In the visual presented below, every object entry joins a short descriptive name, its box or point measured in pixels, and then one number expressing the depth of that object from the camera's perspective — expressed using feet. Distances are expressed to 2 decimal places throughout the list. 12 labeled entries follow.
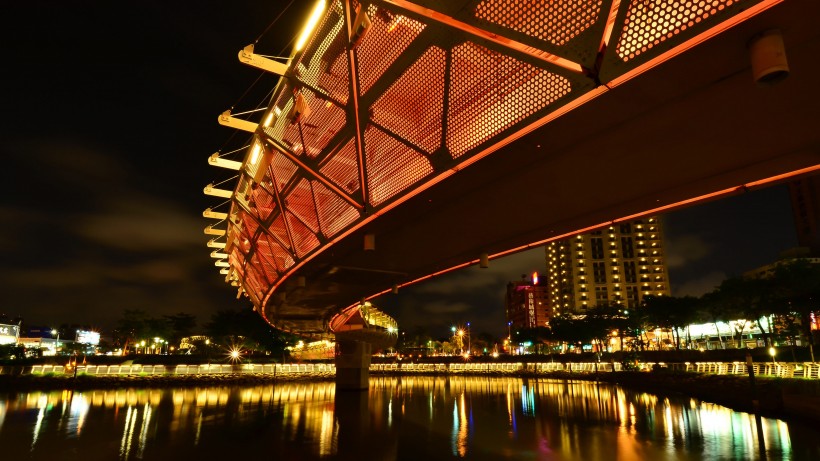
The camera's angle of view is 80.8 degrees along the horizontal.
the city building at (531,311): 618.52
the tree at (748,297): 151.53
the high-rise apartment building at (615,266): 512.63
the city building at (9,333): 371.35
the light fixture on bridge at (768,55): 15.79
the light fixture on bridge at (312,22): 28.63
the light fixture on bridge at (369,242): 42.24
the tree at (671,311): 218.38
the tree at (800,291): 138.92
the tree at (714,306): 183.73
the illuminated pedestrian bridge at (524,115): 17.71
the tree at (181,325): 344.94
